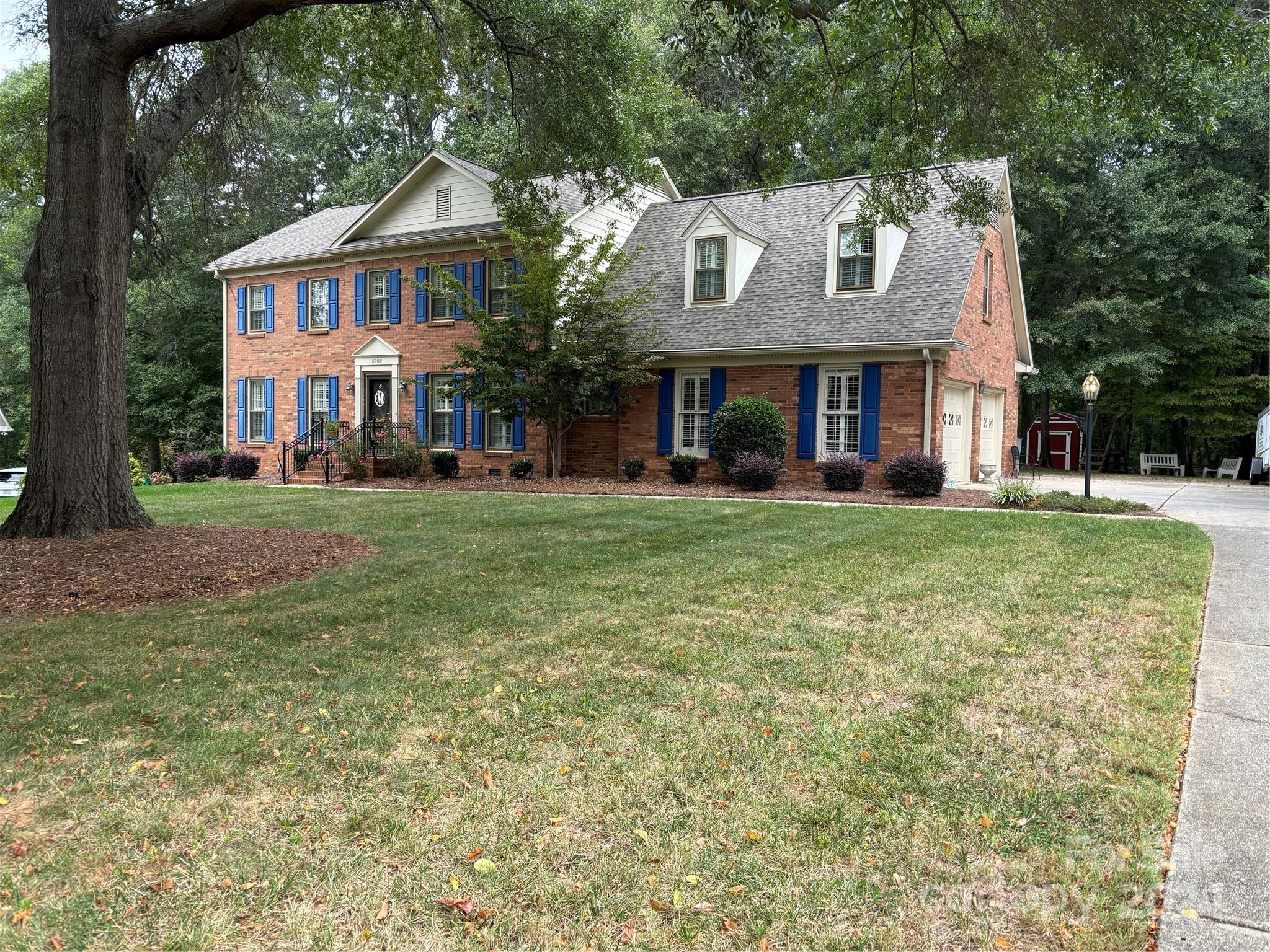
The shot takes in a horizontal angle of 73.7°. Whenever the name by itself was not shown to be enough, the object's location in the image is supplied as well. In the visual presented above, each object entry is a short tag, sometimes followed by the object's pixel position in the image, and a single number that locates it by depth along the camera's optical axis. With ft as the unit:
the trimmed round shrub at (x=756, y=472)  48.65
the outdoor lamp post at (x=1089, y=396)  43.01
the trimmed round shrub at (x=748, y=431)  50.78
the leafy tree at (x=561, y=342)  52.29
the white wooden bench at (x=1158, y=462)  93.76
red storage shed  97.04
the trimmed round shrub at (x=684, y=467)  53.42
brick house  51.34
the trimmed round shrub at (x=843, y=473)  48.34
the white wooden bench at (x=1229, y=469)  83.45
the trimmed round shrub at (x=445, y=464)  60.75
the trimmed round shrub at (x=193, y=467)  70.13
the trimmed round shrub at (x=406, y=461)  61.26
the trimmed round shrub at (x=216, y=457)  71.72
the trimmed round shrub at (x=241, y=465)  67.56
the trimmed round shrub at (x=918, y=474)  45.47
